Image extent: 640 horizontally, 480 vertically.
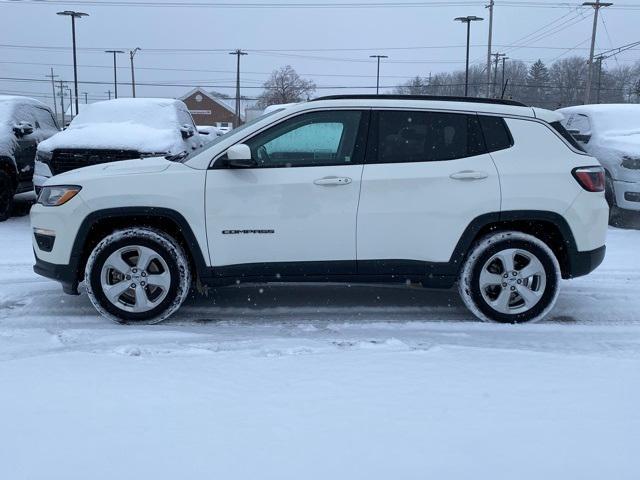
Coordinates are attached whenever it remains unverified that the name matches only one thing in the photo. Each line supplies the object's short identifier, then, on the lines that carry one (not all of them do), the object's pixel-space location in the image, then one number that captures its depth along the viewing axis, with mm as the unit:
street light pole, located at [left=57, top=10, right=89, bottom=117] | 38131
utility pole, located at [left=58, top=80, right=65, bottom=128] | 86925
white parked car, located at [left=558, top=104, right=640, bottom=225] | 9164
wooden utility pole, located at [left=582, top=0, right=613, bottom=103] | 38969
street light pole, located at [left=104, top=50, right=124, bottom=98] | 60844
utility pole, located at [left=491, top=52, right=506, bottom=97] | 58394
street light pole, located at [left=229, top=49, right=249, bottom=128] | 55000
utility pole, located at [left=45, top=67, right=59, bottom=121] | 101656
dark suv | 9570
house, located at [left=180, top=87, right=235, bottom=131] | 76250
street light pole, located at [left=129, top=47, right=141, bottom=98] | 59500
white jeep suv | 4754
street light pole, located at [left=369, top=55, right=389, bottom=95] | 57188
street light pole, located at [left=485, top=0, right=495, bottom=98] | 36425
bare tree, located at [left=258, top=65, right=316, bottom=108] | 71312
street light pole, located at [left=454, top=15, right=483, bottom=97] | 40141
